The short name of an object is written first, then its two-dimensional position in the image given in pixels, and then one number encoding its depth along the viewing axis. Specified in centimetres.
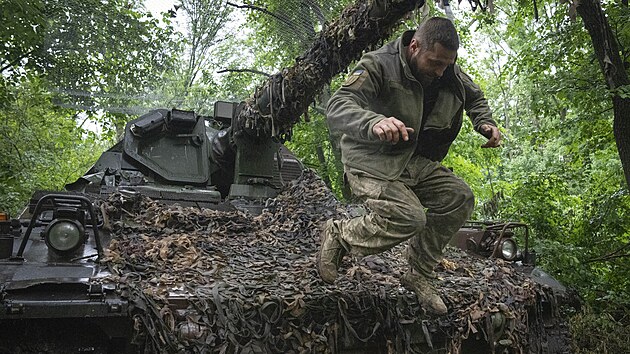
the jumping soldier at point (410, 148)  348
